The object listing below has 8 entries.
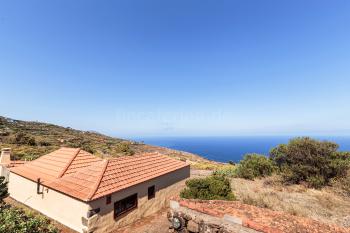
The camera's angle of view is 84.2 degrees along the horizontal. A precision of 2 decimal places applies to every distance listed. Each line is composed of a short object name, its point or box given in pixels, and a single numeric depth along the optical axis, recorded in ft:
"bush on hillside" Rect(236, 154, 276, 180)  65.82
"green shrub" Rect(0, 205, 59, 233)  26.17
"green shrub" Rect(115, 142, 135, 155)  126.89
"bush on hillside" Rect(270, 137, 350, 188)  51.34
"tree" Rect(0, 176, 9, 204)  38.56
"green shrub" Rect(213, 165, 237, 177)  71.83
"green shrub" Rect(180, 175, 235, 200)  38.32
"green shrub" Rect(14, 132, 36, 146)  119.44
